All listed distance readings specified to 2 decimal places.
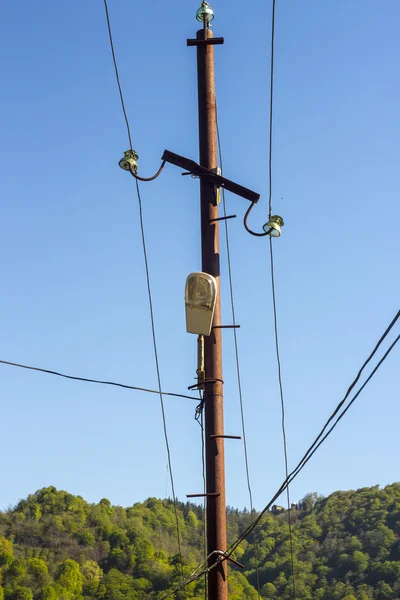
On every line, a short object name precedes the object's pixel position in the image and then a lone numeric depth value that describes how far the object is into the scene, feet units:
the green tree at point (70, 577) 341.62
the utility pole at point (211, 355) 24.53
